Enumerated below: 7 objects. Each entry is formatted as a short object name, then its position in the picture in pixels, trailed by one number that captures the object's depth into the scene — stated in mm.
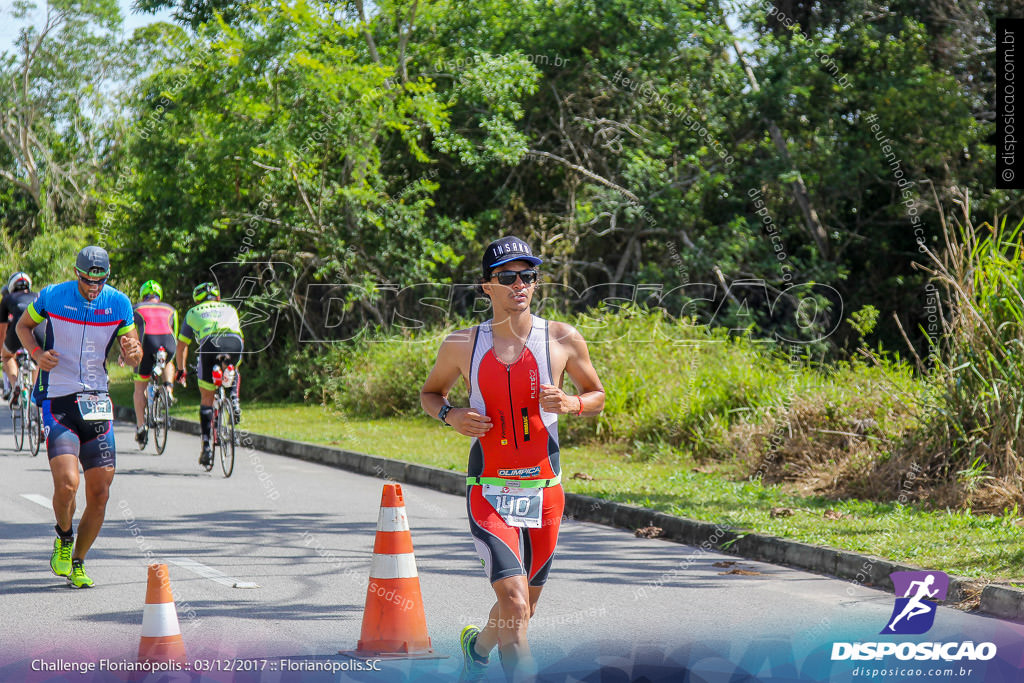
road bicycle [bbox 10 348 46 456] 28719
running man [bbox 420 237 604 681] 9367
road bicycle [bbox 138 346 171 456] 29016
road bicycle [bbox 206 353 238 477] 25437
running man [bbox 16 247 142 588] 14469
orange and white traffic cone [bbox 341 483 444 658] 10844
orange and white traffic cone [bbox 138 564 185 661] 9500
